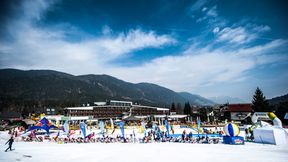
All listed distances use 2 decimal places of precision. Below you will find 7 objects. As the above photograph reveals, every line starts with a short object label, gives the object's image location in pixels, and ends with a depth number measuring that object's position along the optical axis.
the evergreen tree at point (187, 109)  95.94
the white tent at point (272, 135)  17.65
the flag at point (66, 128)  28.78
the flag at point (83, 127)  24.75
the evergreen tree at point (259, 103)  47.12
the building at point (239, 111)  68.89
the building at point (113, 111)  83.94
